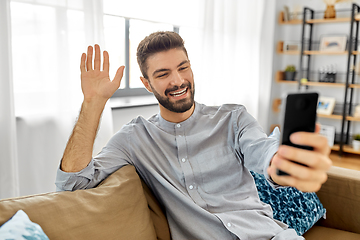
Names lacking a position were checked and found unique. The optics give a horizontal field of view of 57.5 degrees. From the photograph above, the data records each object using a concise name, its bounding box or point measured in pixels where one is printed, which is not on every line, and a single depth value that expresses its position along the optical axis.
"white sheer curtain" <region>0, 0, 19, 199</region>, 1.65
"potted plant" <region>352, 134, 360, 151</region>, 3.73
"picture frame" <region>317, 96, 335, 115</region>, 3.92
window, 2.73
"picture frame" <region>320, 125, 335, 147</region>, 3.90
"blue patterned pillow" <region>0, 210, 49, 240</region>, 0.82
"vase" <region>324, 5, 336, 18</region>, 3.83
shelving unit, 3.65
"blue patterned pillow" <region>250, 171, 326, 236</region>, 1.52
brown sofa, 0.96
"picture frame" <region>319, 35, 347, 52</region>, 3.83
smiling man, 1.21
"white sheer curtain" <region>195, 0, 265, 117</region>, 3.02
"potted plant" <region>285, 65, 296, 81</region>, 4.18
